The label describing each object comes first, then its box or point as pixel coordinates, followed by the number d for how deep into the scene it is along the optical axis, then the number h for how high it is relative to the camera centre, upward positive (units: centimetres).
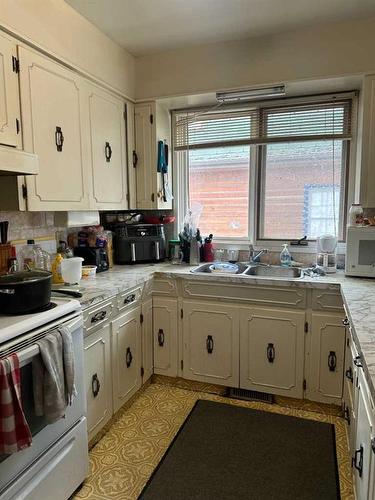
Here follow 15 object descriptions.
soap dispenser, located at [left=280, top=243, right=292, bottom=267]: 279 -37
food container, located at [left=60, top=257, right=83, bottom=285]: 207 -33
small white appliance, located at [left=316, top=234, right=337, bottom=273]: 260 -31
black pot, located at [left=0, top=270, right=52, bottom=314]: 140 -32
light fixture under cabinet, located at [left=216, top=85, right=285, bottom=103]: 253 +87
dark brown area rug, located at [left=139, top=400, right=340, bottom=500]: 170 -134
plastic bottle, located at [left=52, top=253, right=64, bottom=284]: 209 -34
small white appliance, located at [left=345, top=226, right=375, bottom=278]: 231 -27
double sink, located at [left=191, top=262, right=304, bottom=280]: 268 -45
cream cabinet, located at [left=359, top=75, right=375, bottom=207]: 232 +43
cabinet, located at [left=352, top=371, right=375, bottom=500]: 107 -79
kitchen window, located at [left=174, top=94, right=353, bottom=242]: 278 +38
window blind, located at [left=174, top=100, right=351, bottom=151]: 273 +72
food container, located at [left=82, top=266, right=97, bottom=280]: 234 -40
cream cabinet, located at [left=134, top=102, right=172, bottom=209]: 286 +49
